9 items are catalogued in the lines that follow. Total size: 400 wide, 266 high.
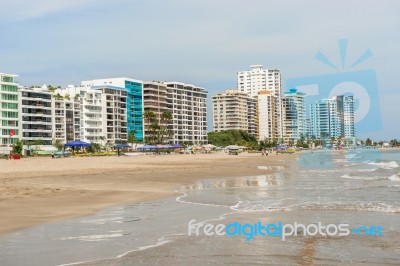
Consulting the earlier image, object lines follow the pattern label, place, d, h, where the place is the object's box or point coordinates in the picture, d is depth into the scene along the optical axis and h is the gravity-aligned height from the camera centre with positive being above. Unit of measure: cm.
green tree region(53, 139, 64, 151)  10419 +9
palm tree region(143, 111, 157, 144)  13912 +648
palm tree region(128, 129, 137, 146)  13288 +195
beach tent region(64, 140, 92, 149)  9456 +20
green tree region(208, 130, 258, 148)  17912 +134
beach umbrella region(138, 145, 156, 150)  11761 -80
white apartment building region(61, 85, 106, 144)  12625 +885
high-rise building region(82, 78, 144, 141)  14438 +1417
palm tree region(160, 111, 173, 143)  14498 +684
